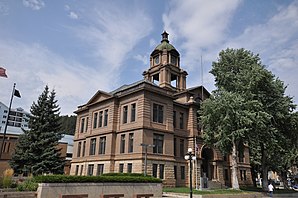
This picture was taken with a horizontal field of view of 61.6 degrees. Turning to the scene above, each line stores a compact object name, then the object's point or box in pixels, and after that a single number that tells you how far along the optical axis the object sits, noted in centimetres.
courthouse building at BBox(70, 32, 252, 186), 3097
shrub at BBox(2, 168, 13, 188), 1757
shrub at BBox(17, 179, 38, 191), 1584
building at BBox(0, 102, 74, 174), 4802
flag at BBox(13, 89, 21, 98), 2614
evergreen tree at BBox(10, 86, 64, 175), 3441
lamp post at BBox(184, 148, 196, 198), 2100
